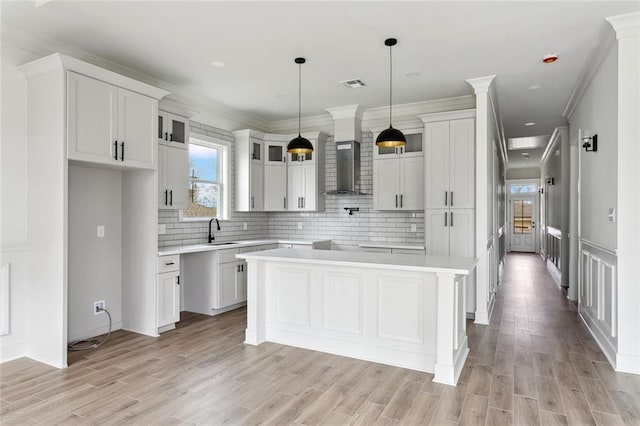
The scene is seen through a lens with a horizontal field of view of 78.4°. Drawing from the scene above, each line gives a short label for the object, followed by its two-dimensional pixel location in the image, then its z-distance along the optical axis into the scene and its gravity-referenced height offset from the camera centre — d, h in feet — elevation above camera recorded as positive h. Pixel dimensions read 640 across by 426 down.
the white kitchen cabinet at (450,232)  16.30 -0.79
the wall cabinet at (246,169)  19.99 +2.26
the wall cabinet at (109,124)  11.27 +2.80
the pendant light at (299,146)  14.01 +2.41
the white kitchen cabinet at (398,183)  18.30 +1.43
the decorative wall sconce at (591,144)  13.53 +2.44
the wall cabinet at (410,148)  18.24 +3.08
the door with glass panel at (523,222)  46.12 -1.07
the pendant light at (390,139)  12.57 +2.40
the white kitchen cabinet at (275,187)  21.04 +1.39
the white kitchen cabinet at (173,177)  15.34 +1.46
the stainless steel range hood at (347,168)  19.90 +2.33
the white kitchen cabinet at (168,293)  14.02 -2.89
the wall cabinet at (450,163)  16.28 +2.11
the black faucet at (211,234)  18.42 -0.97
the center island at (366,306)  10.23 -2.77
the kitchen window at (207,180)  18.28 +1.64
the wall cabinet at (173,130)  15.39 +3.40
